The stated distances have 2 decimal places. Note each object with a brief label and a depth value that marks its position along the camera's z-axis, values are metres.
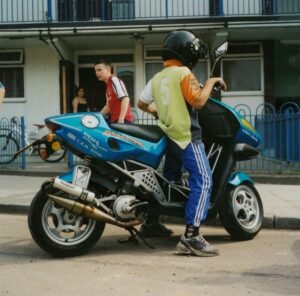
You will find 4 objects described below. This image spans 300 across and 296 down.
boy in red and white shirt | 7.39
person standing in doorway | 14.80
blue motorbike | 5.03
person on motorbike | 5.22
